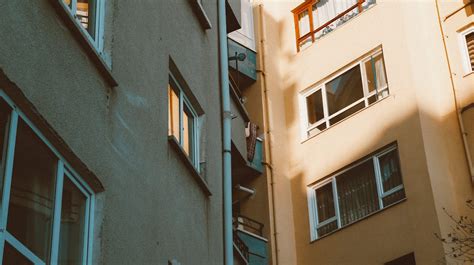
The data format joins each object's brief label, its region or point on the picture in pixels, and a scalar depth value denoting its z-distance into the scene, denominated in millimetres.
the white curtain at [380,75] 19516
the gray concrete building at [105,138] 6641
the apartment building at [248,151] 18172
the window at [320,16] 21620
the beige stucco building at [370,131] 17375
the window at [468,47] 18719
